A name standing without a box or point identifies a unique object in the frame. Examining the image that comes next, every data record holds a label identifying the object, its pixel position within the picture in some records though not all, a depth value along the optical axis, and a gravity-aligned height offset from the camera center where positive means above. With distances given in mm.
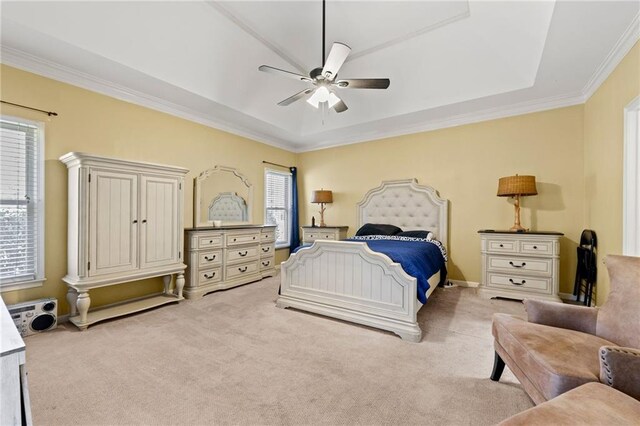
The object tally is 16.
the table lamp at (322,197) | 5262 +305
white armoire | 2693 -184
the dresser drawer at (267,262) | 4688 -882
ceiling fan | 2279 +1247
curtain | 5789 -11
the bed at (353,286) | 2492 -770
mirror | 4160 +243
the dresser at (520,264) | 3312 -640
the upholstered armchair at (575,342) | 1131 -674
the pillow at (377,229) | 4434 -276
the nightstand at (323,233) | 5102 -380
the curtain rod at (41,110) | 2572 +1012
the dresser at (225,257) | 3701 -677
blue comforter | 2578 -474
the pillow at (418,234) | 4121 -322
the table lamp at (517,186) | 3414 +352
